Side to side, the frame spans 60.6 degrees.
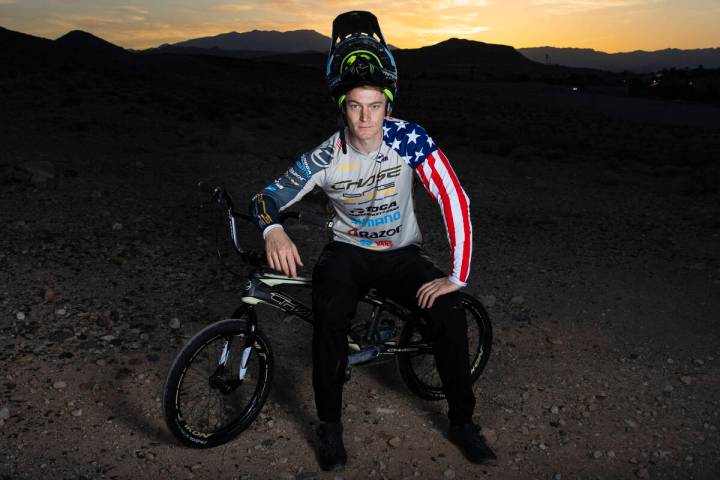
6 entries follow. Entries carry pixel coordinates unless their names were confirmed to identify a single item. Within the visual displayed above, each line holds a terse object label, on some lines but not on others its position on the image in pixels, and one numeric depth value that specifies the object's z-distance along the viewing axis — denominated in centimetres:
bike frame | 336
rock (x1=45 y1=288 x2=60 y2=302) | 546
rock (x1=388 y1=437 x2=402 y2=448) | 387
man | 349
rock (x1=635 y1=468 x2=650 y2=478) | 363
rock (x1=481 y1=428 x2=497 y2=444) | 398
